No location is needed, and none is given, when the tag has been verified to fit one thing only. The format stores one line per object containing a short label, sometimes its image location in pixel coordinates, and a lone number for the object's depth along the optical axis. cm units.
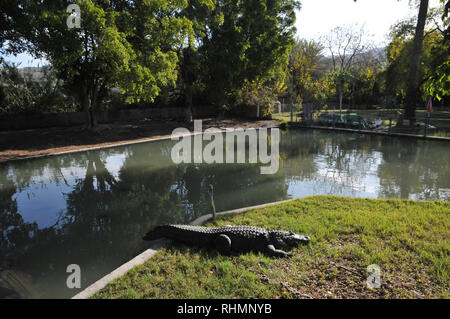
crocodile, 411
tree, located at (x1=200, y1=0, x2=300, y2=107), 2092
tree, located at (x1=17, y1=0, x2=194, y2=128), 1218
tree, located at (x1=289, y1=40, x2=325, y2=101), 3381
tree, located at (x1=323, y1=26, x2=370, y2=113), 2798
